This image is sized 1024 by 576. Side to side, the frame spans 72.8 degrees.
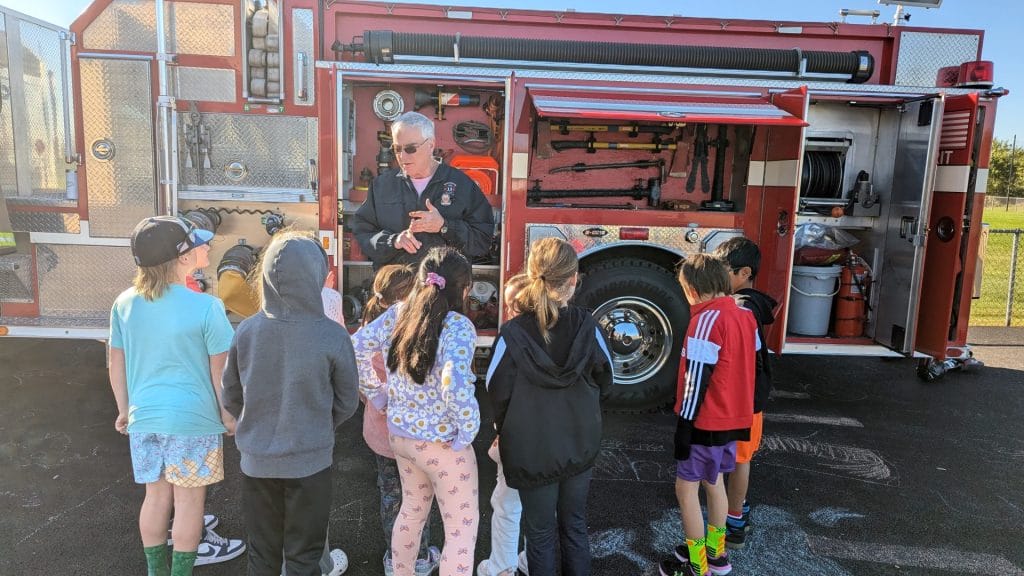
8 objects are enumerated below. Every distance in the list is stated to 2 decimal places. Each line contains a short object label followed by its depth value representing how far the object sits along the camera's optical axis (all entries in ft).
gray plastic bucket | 17.44
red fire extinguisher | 17.65
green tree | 173.88
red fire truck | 15.16
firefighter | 10.75
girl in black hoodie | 7.80
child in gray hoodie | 7.17
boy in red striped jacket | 9.24
